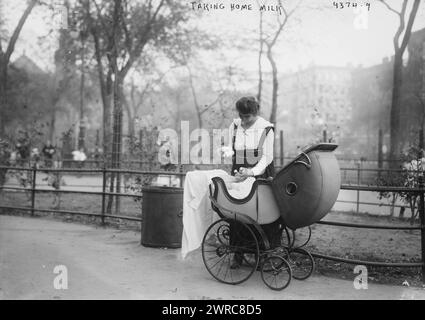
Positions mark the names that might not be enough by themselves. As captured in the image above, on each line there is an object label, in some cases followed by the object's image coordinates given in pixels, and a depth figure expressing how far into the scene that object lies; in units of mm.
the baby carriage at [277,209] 4773
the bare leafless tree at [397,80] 16734
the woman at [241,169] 5344
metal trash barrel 7148
